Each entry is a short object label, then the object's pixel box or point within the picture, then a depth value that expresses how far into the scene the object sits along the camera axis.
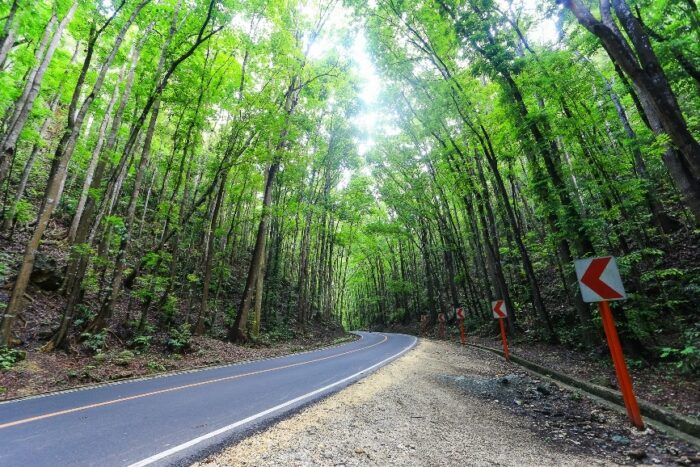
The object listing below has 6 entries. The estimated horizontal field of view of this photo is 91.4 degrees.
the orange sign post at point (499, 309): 11.97
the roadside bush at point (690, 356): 5.97
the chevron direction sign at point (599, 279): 4.68
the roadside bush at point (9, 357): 7.84
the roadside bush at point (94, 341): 10.16
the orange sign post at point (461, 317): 17.67
